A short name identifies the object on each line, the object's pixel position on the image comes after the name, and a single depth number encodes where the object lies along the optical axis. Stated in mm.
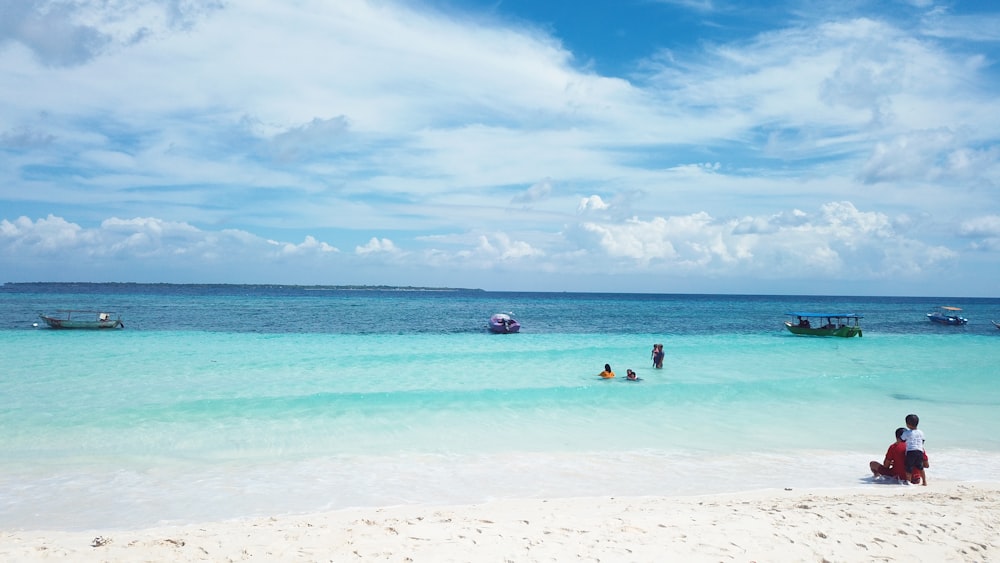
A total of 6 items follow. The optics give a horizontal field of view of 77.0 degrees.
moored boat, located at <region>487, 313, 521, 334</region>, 41656
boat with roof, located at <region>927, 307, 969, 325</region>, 55812
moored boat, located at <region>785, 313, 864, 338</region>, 40969
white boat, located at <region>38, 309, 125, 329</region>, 39406
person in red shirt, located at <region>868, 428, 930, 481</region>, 10547
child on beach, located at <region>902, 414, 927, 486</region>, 10438
